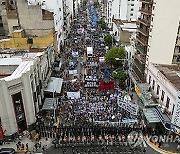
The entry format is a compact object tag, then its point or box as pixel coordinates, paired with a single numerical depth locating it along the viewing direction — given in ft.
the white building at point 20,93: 115.15
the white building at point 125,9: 330.95
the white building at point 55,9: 220.72
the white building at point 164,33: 136.36
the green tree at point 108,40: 276.41
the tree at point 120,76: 172.45
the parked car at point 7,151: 109.40
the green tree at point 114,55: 201.05
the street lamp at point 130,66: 186.50
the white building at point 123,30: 251.80
